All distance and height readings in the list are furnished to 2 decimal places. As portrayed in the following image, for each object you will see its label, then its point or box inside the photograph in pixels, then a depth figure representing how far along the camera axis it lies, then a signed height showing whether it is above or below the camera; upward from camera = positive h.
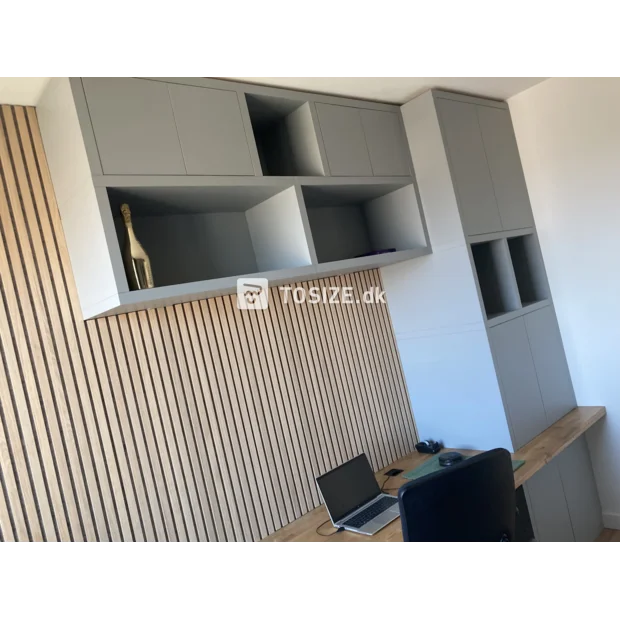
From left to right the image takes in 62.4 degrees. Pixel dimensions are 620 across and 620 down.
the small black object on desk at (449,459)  2.81 -0.94
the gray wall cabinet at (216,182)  1.84 +0.63
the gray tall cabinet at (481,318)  2.91 -0.25
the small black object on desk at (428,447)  3.10 -0.94
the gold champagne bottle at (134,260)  1.95 +0.36
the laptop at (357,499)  2.35 -0.92
